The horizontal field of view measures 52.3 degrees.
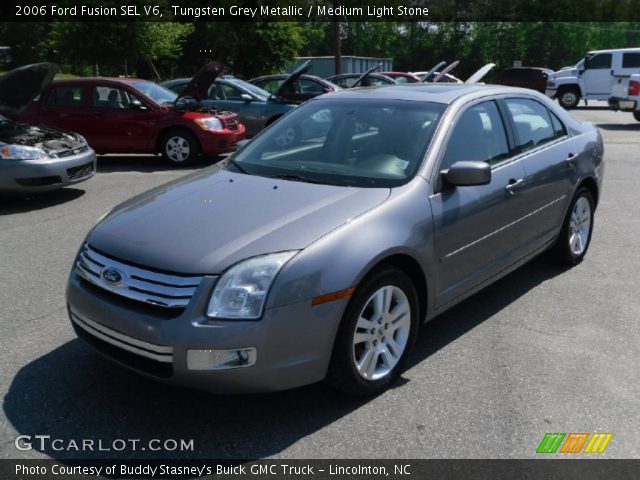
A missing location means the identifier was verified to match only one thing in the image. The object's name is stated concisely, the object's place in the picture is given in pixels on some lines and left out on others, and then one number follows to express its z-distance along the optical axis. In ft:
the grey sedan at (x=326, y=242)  9.83
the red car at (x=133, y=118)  37.40
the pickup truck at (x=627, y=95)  56.95
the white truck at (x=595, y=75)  80.69
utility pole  90.30
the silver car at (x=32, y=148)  26.12
